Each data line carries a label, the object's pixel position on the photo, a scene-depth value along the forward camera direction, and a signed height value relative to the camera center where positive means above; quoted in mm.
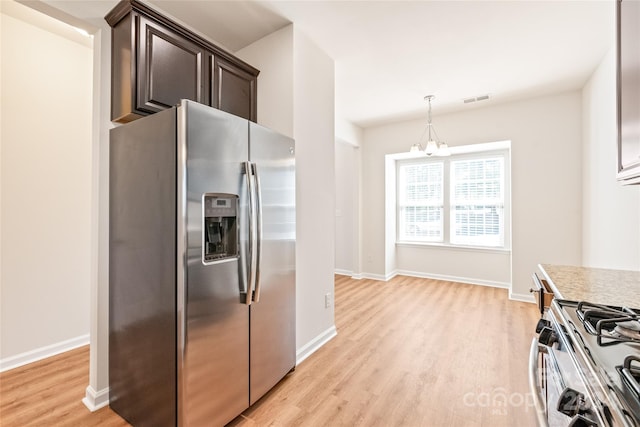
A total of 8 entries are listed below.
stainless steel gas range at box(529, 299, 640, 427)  583 -380
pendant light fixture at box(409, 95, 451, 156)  3461 +841
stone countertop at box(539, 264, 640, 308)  1185 -351
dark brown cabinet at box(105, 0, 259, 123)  1701 +1024
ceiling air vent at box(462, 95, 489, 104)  3807 +1628
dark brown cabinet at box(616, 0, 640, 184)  1082 +533
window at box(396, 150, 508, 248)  4641 +280
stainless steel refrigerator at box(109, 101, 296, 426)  1407 -304
